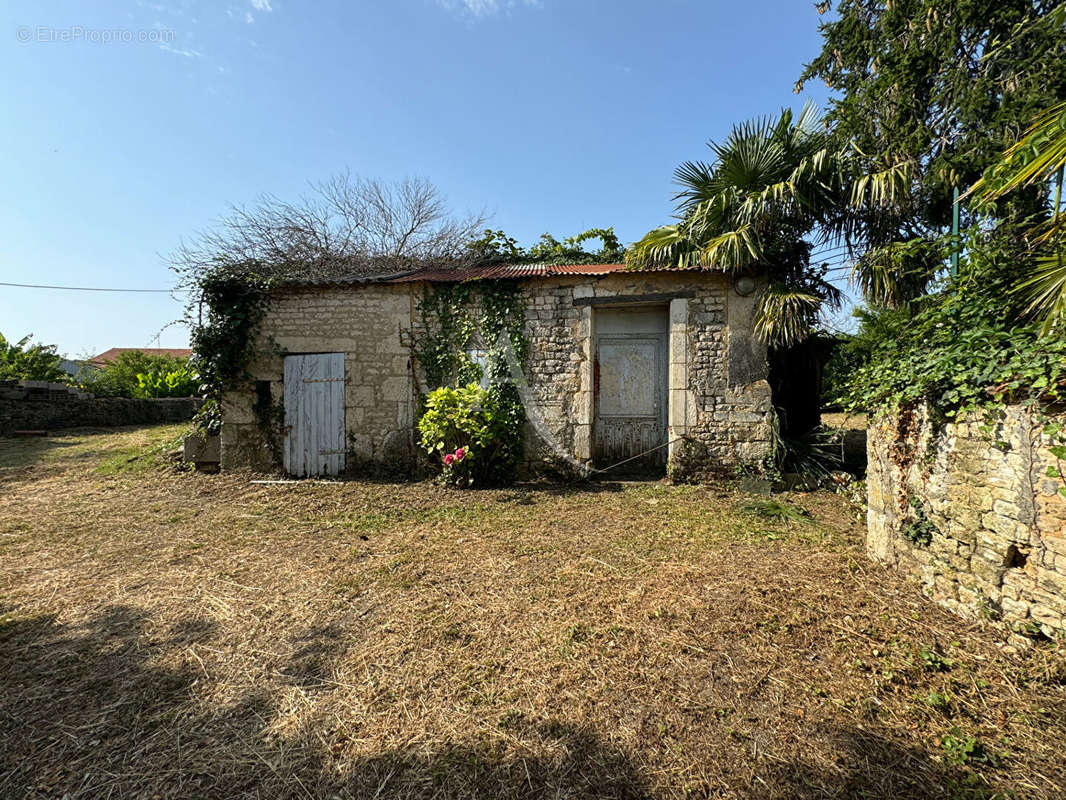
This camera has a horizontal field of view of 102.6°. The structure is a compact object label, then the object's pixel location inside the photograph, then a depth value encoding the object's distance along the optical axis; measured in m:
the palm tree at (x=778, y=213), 5.70
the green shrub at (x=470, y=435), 6.09
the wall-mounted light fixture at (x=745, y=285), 6.09
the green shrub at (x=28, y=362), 11.96
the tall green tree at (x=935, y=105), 5.78
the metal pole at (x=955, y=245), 3.60
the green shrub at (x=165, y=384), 14.18
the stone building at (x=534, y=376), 6.36
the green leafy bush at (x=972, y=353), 2.38
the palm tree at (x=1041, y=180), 2.55
